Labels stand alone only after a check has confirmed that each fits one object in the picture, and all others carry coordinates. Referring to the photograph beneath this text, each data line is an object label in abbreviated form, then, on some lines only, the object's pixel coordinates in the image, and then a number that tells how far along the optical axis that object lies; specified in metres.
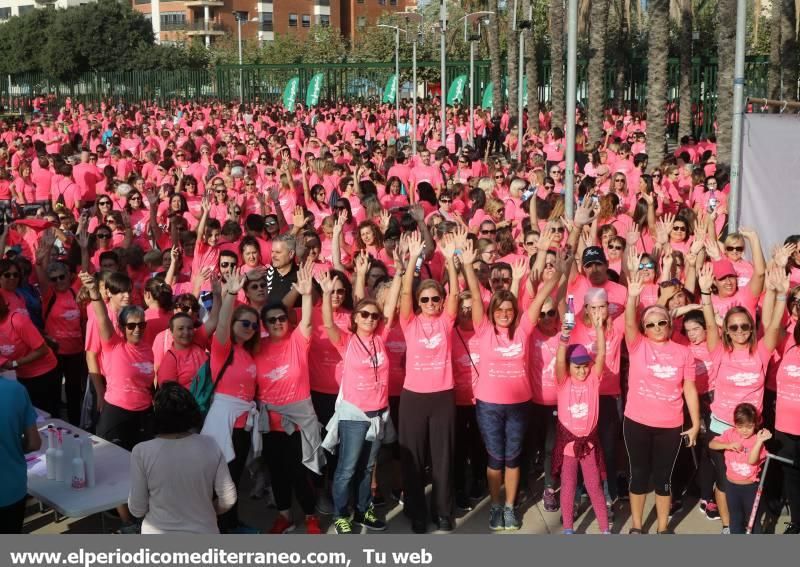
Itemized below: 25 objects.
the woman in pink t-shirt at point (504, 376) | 7.07
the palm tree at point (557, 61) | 27.54
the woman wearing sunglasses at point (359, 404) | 6.95
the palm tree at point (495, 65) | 33.78
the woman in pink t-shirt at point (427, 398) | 7.06
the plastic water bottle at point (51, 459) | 6.53
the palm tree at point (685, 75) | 27.77
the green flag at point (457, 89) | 33.56
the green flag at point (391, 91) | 33.97
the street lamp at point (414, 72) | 20.80
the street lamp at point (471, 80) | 23.21
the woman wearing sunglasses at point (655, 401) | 6.82
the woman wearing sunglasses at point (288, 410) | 6.93
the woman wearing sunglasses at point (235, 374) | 6.71
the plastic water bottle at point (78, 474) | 6.43
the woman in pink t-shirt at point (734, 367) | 6.82
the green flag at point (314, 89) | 35.31
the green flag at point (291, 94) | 34.22
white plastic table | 6.20
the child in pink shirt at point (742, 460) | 6.60
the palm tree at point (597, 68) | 23.75
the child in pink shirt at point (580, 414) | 6.91
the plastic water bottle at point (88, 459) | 6.45
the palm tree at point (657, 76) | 19.56
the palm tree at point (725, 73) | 18.12
